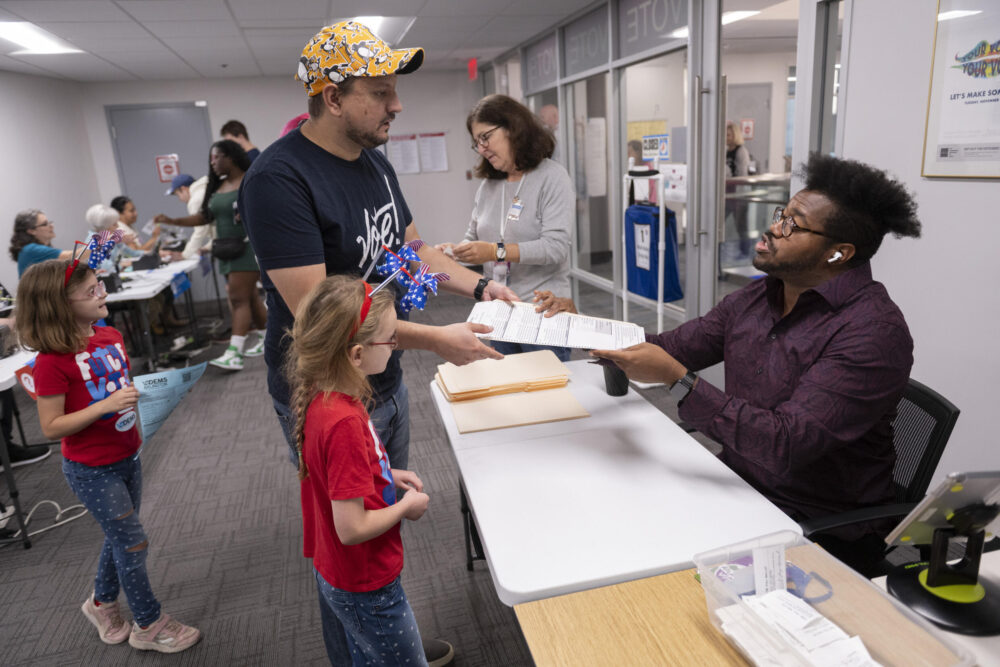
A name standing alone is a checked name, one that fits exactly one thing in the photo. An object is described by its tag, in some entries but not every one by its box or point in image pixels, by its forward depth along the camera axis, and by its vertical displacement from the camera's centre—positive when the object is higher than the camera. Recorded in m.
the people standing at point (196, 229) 5.48 -0.30
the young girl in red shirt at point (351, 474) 1.13 -0.52
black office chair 1.28 -0.66
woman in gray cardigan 2.42 -0.13
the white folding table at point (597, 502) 1.04 -0.64
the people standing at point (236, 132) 5.35 +0.50
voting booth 3.59 -0.50
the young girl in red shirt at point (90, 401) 1.73 -0.55
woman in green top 4.70 -0.30
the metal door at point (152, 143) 7.10 +0.60
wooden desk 0.86 -0.65
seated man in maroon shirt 1.27 -0.45
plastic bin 0.80 -0.61
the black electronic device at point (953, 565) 0.81 -0.59
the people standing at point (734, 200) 4.21 -0.25
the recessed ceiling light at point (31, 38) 4.12 +1.18
